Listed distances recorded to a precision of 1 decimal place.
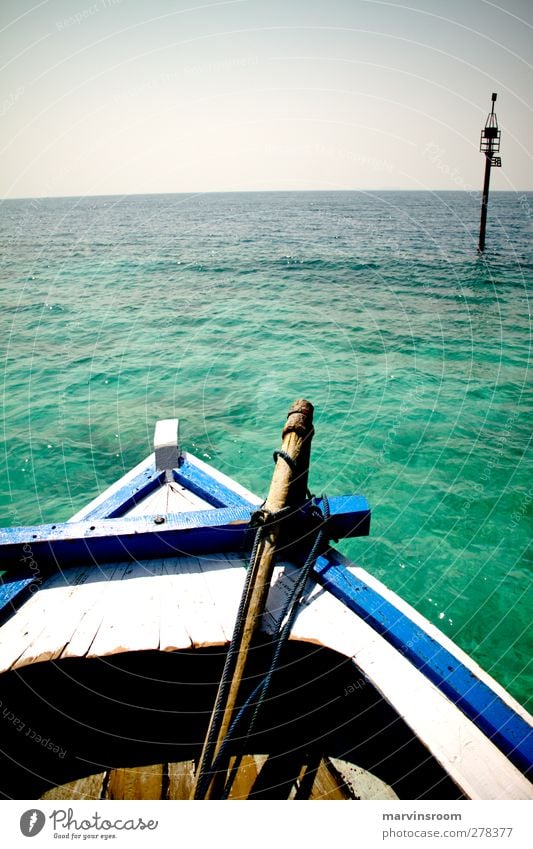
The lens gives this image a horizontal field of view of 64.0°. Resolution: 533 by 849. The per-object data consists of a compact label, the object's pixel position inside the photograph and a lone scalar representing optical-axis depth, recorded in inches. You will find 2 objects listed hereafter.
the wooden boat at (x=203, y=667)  113.0
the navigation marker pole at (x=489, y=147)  1187.9
